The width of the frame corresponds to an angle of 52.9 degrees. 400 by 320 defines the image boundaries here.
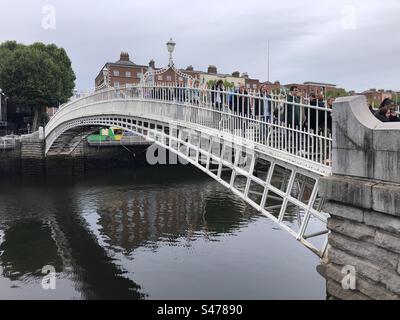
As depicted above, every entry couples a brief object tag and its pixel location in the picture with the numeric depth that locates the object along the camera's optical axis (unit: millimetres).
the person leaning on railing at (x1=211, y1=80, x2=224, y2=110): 9555
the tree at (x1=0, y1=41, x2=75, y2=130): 34594
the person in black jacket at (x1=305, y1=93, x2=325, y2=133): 6668
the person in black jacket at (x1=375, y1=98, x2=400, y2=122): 5688
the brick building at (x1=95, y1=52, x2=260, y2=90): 52219
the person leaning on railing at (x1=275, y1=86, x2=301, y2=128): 7094
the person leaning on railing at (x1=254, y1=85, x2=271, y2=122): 7880
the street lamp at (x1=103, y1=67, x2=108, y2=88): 19675
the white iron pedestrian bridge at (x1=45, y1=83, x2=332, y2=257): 6820
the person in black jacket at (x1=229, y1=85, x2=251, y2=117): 8570
